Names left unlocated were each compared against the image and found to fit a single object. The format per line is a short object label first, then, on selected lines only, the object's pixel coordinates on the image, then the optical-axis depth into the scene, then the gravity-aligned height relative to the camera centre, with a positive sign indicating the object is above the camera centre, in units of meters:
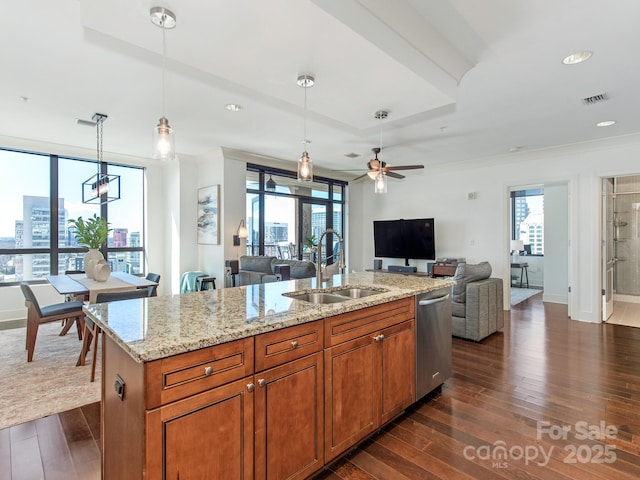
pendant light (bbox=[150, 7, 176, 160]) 2.27 +0.68
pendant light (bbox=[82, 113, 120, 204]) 4.21 +0.85
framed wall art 5.88 +0.44
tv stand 6.82 -0.74
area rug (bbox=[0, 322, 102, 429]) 2.55 -1.28
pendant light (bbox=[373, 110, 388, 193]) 3.82 +0.64
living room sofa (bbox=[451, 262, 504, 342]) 4.04 -0.81
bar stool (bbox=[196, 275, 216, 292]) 5.68 -0.75
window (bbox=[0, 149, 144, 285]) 5.32 +0.44
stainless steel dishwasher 2.49 -0.81
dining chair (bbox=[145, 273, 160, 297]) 4.67 -0.54
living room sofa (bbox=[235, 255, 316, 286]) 4.54 -0.45
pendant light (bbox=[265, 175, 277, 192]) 6.57 +1.06
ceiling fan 4.22 +1.03
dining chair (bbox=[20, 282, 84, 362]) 3.47 -0.80
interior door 5.10 -0.18
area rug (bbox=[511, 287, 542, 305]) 6.73 -1.25
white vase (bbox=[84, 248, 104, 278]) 4.14 -0.25
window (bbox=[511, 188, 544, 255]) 8.39 +0.50
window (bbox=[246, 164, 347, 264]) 6.46 +0.56
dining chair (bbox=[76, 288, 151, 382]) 3.00 -0.54
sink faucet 2.55 -0.18
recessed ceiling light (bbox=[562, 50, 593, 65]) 2.65 +1.46
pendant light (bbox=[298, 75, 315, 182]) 3.03 +0.64
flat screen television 6.90 -0.02
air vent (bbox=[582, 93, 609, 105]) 3.45 +1.46
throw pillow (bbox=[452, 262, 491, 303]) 4.13 -0.51
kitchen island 1.22 -0.64
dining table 3.50 -0.52
